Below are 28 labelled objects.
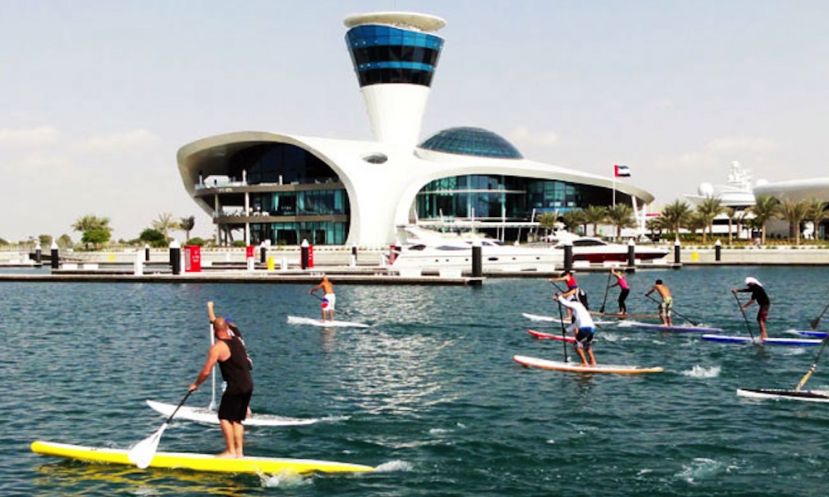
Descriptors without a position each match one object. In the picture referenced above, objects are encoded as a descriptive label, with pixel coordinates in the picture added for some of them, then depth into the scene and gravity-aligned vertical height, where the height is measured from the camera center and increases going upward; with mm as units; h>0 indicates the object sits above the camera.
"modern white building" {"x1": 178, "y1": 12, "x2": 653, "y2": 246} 117438 +10004
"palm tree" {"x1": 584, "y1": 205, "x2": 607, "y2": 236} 114312 +3953
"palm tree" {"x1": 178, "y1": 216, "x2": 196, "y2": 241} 135000 +4147
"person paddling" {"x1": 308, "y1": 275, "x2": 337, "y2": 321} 37719 -2123
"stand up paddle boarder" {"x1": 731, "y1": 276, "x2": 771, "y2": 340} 28797 -1782
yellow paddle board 15891 -3803
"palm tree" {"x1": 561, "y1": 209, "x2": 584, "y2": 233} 116562 +3563
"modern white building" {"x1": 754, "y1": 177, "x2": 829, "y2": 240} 117125 +7096
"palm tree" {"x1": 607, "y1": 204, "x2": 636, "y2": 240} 111938 +3609
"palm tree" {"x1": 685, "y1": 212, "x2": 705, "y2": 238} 109375 +2807
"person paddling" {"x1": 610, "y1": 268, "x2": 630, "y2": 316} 37603 -1917
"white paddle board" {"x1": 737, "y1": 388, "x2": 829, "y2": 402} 21000 -3576
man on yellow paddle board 14867 -2054
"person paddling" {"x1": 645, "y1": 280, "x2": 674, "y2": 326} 33531 -2299
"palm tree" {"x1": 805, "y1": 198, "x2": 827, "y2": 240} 107688 +3768
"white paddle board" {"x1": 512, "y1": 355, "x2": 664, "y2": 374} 25016 -3427
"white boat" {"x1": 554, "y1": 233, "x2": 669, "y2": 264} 84688 -395
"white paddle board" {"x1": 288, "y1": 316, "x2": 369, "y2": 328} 37656 -3114
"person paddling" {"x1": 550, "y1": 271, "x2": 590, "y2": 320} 25312 -1197
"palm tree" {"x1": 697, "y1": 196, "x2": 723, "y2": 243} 109062 +4104
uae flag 109500 +9153
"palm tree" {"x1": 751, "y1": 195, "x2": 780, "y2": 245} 109375 +4161
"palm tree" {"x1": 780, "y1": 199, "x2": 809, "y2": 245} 106562 +3844
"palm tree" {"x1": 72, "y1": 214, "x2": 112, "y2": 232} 135875 +4522
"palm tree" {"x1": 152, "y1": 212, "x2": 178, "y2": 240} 133375 +4132
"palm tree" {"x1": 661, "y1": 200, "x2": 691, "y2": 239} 109000 +3800
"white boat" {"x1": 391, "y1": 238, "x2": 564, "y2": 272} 74000 -775
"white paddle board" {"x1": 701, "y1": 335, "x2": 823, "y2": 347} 30500 -3354
